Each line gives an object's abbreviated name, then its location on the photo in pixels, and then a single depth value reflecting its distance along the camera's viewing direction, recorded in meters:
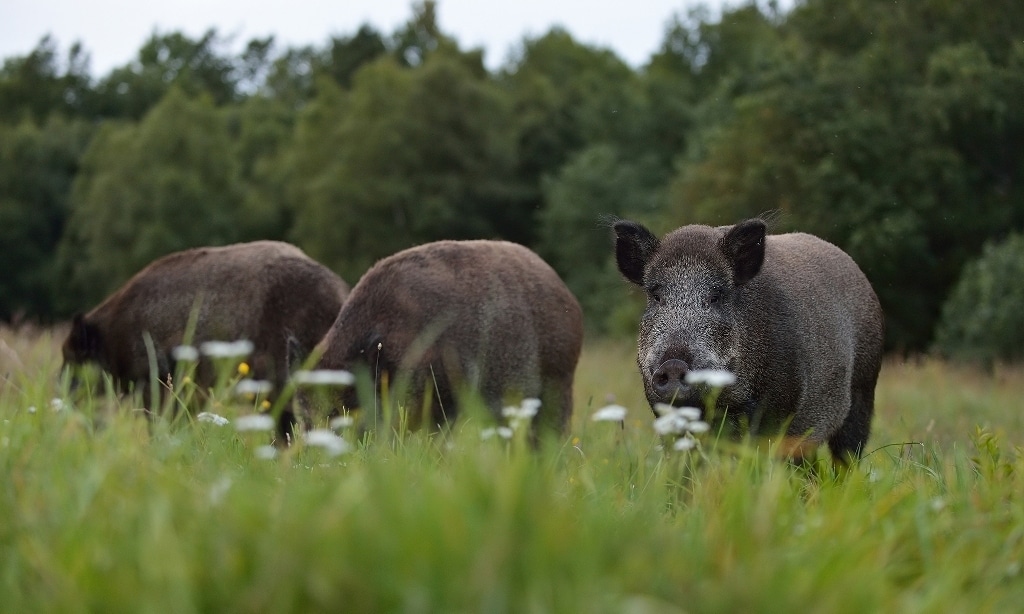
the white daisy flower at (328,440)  3.17
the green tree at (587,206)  50.09
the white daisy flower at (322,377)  3.60
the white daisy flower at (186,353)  4.24
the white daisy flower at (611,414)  3.96
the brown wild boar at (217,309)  9.75
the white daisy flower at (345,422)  4.31
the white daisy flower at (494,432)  4.21
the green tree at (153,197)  55.19
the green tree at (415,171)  50.91
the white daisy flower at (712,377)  4.06
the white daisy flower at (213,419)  4.55
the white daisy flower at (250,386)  4.25
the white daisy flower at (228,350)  4.04
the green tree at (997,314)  25.80
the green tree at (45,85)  71.19
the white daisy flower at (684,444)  4.09
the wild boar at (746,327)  6.37
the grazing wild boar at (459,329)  7.82
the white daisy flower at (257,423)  3.56
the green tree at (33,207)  58.41
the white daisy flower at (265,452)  3.34
